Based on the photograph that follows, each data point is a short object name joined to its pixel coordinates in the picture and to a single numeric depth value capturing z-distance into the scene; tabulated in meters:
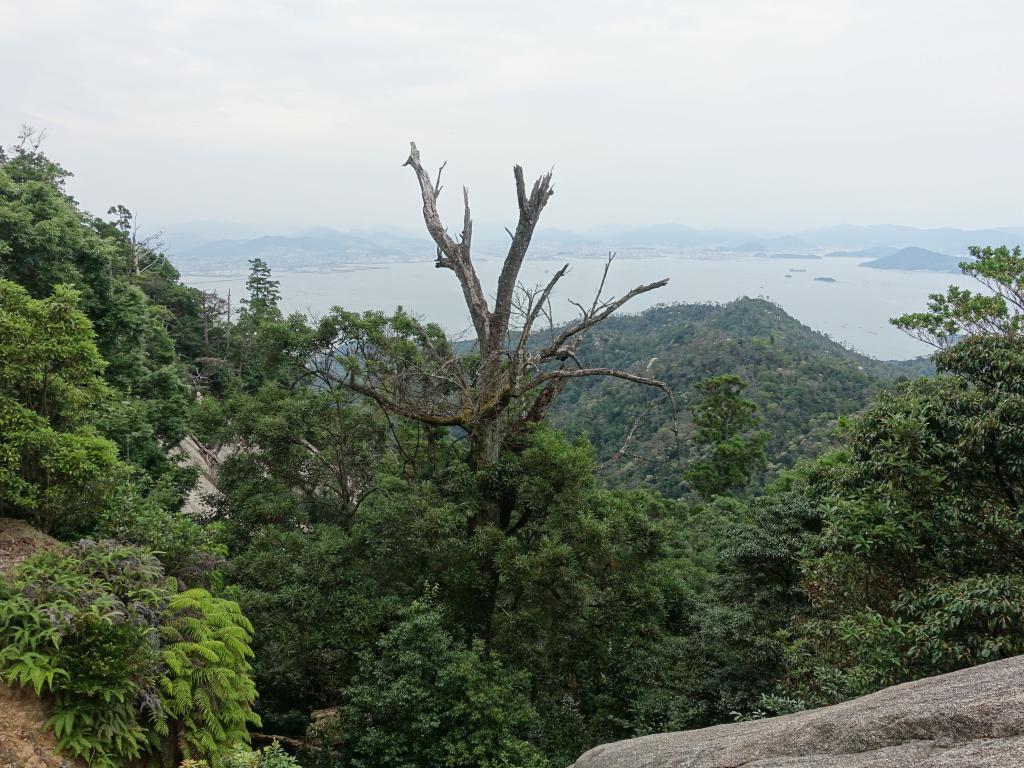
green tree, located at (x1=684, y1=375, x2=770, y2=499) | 22.95
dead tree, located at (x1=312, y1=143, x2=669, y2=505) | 8.94
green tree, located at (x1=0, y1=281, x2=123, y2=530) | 5.85
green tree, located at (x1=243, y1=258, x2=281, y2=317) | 29.75
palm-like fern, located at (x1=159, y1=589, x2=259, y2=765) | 4.88
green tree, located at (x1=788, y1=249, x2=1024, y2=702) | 4.44
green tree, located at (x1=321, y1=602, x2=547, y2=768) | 6.21
